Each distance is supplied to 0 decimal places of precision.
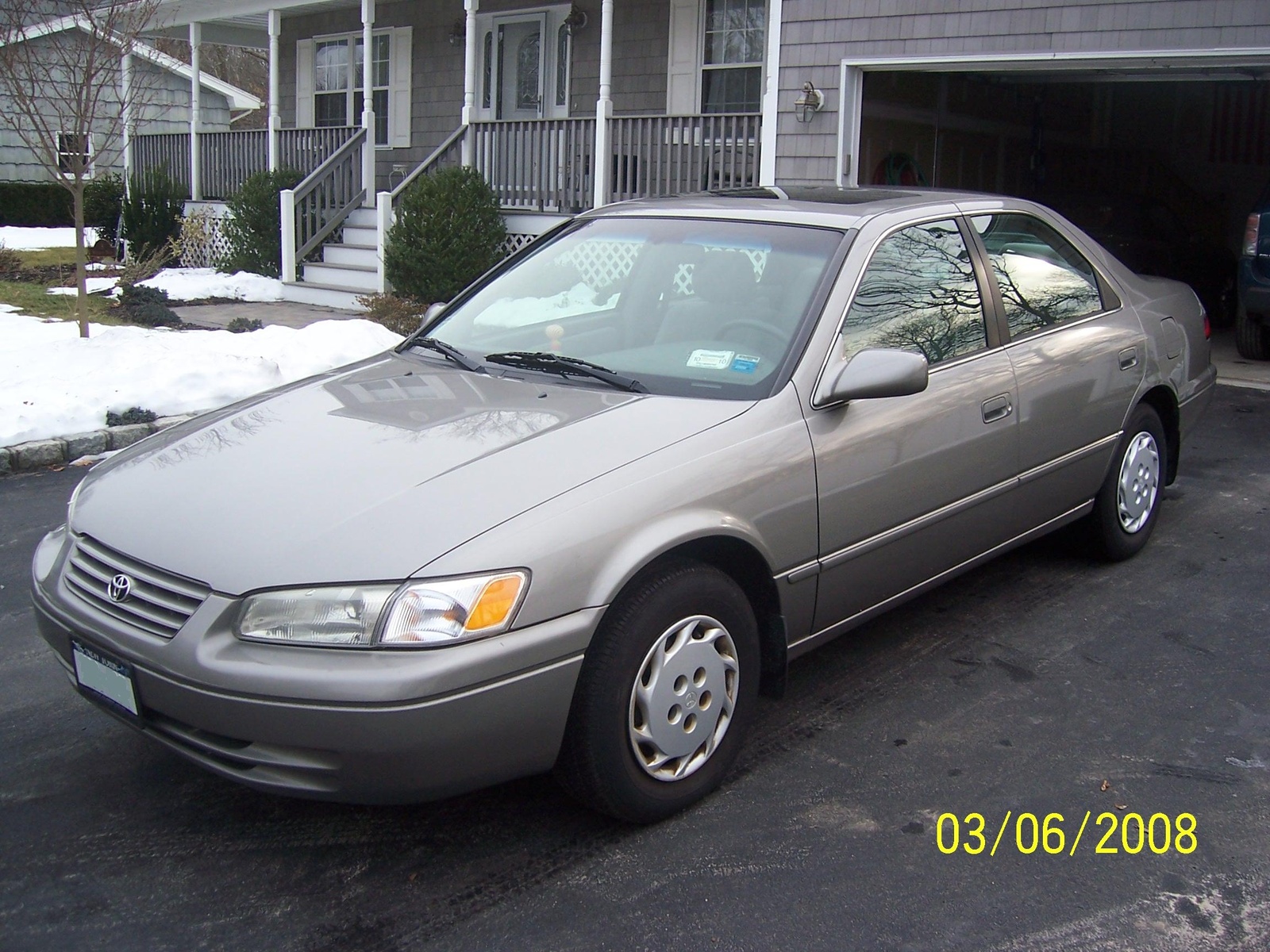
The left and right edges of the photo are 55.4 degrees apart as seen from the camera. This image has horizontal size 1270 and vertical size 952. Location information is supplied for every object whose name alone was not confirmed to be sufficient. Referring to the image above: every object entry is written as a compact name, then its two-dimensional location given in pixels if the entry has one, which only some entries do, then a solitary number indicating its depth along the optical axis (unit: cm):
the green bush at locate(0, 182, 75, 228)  2486
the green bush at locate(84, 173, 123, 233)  1975
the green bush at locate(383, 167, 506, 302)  1270
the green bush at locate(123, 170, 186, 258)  1756
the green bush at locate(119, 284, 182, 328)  1191
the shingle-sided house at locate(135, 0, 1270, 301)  1029
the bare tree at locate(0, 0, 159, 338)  1005
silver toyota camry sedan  272
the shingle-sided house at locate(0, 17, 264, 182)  2291
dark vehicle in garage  1025
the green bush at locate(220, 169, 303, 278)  1562
